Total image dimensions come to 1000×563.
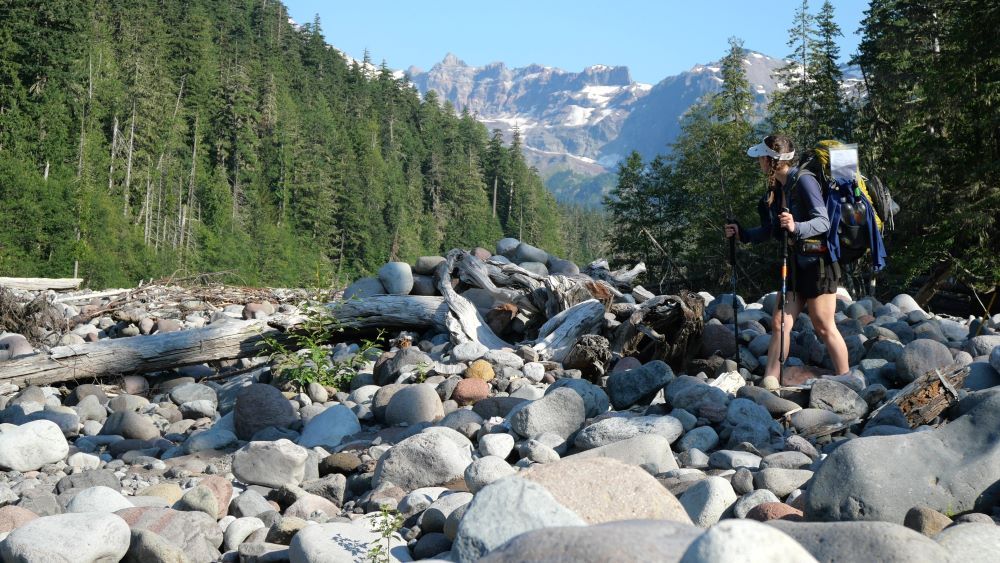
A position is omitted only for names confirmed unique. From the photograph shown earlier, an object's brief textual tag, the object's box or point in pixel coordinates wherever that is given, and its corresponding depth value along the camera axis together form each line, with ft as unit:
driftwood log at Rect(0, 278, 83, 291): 50.79
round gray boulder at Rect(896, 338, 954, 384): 20.71
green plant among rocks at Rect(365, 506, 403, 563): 11.21
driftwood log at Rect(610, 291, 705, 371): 25.75
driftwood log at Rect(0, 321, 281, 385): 27.91
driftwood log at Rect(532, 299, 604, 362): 28.48
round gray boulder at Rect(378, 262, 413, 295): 33.73
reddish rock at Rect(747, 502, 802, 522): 11.69
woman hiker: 20.31
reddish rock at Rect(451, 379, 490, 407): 23.79
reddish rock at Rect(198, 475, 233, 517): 14.97
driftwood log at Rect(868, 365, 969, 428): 16.81
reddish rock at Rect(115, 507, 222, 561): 13.03
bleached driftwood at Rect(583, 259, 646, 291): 37.14
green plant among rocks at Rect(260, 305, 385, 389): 26.58
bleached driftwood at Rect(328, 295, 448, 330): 31.40
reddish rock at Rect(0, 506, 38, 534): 13.79
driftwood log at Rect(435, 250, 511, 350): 30.01
